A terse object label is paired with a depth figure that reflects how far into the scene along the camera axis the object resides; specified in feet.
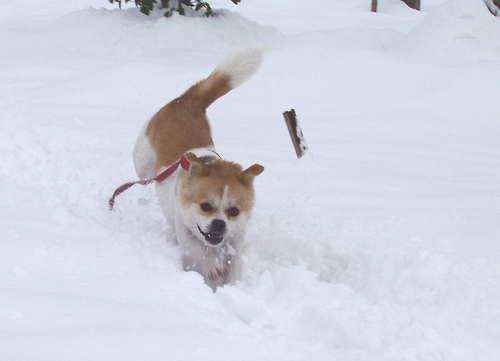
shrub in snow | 44.65
